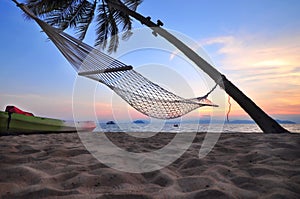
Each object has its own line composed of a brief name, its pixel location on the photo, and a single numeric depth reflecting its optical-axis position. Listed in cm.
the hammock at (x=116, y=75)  217
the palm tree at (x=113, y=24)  304
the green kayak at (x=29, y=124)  341
